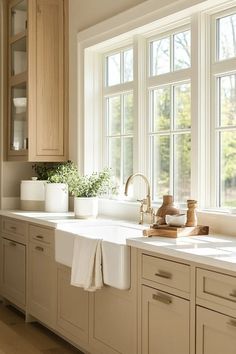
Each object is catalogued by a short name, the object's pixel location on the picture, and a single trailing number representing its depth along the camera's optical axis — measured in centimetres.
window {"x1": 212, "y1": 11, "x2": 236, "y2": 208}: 347
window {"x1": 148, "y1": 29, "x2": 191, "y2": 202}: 390
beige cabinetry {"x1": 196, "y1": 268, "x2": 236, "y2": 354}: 239
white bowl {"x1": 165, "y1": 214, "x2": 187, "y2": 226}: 329
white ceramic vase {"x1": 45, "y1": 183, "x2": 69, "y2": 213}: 479
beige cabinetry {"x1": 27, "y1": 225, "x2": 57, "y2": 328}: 415
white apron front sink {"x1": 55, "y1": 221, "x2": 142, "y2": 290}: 312
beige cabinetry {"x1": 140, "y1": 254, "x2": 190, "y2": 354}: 270
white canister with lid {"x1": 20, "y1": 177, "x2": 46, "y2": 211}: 504
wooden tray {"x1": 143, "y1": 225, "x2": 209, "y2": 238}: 318
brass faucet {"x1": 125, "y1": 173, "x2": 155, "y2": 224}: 384
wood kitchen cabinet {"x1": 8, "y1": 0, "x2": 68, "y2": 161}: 495
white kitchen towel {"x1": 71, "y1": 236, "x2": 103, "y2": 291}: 326
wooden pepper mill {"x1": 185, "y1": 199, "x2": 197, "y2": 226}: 332
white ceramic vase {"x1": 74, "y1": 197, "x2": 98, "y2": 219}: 430
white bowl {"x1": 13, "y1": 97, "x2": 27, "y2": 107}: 510
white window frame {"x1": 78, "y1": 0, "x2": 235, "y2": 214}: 362
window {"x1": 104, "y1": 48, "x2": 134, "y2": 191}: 457
